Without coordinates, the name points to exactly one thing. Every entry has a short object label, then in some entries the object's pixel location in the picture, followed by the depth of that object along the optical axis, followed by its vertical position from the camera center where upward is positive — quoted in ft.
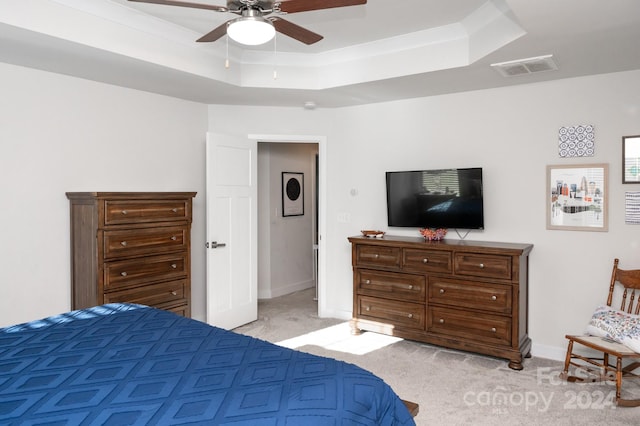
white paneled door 14.96 -1.05
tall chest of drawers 11.27 -1.30
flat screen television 13.66 +0.05
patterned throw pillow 9.89 -3.00
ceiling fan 6.83 +3.09
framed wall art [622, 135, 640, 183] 11.75 +1.10
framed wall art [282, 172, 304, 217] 21.15 +0.33
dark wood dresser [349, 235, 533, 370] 12.15 -2.78
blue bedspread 4.63 -2.19
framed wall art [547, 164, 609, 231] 12.22 +0.09
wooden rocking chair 9.92 -3.41
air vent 10.87 +3.47
